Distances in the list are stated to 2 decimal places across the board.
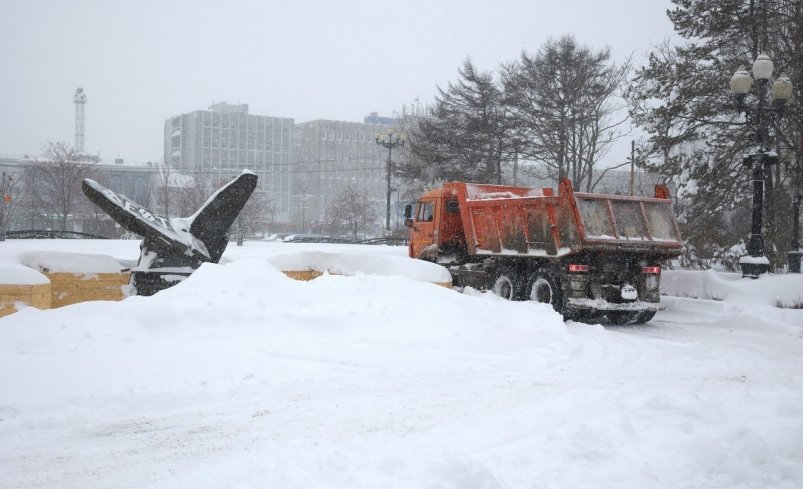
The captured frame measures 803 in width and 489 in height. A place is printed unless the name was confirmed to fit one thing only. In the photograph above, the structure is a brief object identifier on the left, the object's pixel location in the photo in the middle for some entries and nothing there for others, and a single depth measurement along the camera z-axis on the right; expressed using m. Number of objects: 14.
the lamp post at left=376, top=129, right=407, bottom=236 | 41.24
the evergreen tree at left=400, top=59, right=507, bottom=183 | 38.50
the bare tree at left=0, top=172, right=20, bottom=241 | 33.34
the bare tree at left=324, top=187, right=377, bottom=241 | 64.12
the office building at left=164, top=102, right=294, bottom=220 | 113.56
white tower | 110.69
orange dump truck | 12.52
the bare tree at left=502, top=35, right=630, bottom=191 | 33.34
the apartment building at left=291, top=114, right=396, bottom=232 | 132.00
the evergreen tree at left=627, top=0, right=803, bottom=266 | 21.09
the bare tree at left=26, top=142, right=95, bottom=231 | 39.53
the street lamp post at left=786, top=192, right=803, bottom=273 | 16.62
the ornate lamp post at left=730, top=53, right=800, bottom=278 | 14.59
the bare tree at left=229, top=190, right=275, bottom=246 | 43.59
